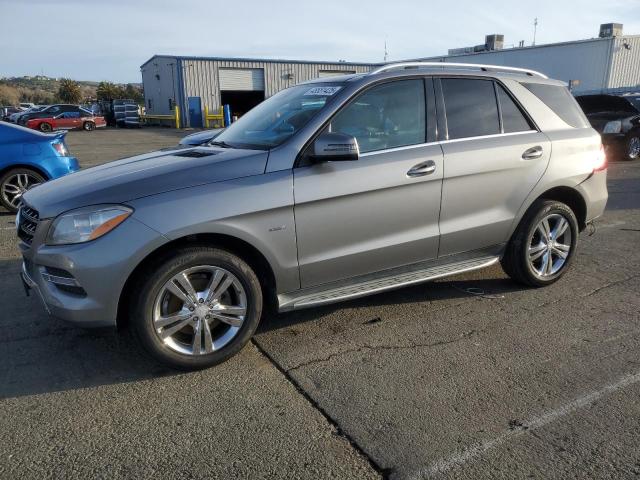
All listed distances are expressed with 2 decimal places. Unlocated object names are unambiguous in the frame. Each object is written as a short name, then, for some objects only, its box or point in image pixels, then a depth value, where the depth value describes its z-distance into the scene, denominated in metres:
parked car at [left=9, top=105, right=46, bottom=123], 32.06
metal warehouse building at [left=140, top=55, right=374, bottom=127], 36.97
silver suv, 3.01
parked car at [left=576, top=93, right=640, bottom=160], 13.41
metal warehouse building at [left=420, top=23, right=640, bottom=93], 31.67
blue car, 7.51
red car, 31.93
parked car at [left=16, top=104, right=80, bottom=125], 31.50
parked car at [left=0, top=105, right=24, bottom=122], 37.50
